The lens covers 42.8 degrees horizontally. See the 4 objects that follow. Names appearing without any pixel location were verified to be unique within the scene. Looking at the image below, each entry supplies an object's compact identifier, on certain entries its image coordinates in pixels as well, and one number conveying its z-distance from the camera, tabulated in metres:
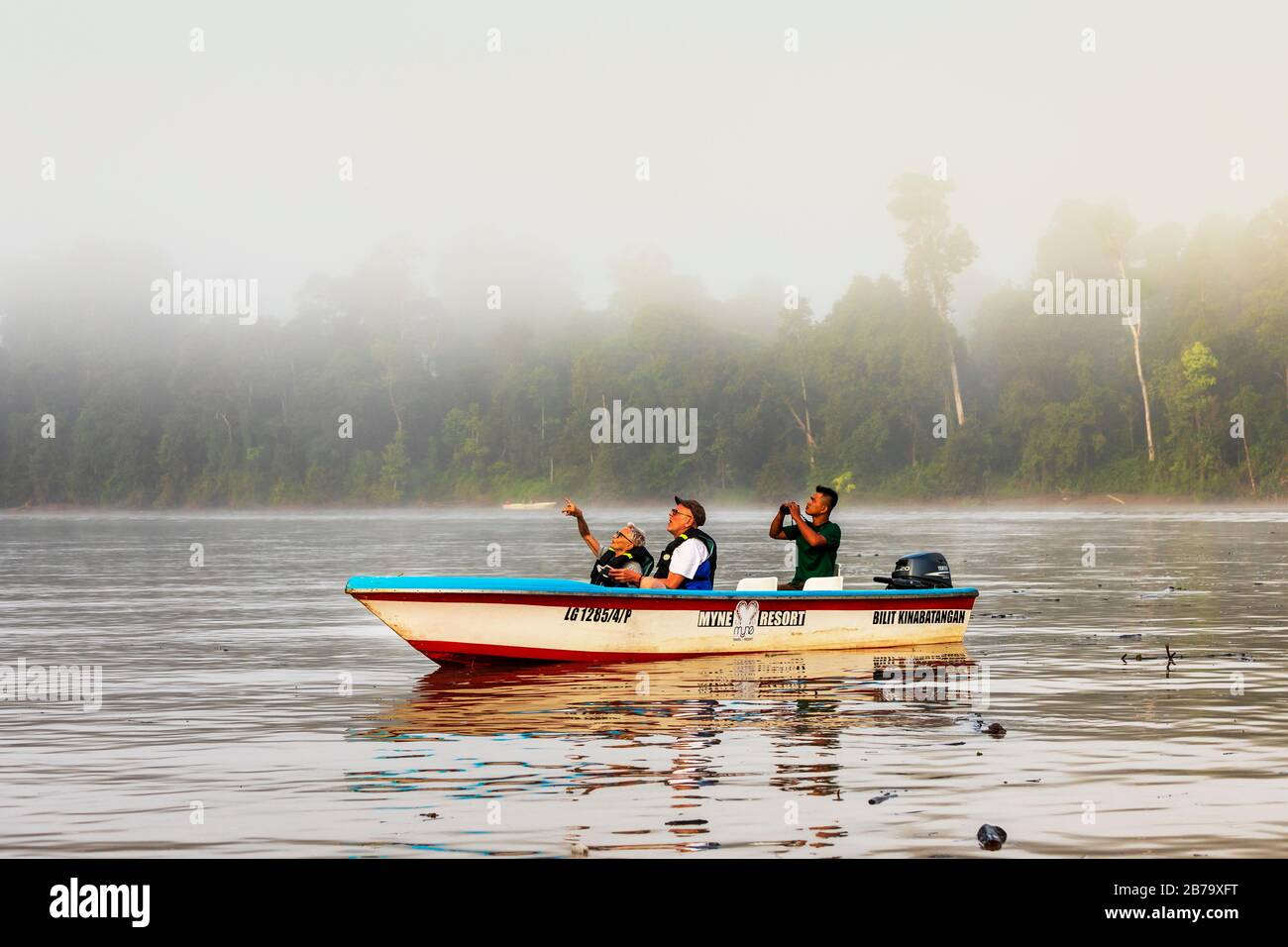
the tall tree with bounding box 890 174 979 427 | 120.56
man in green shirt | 21.97
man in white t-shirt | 20.64
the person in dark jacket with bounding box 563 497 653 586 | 20.89
